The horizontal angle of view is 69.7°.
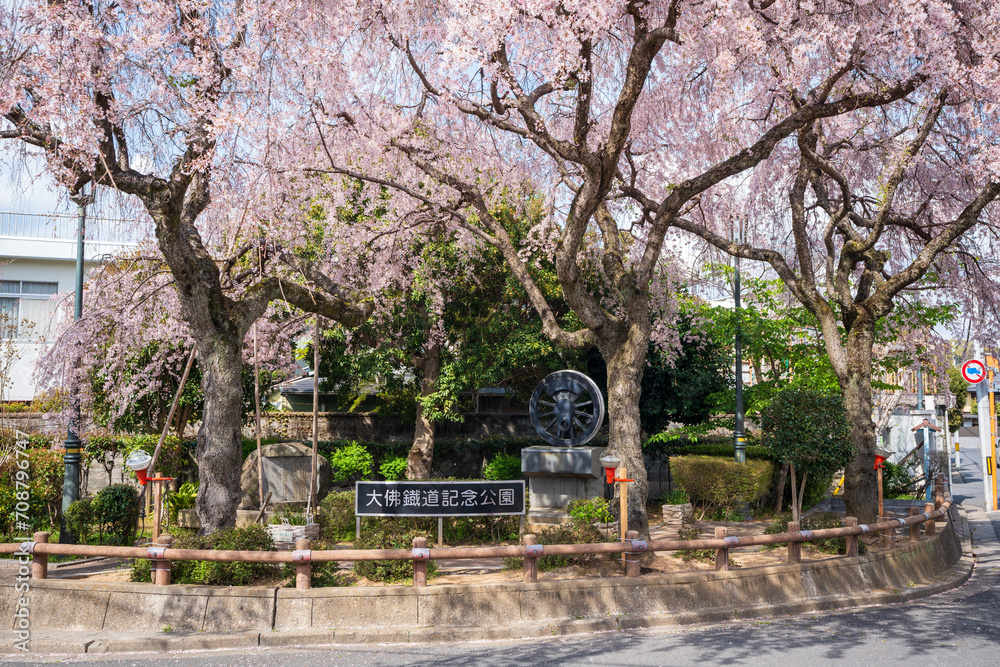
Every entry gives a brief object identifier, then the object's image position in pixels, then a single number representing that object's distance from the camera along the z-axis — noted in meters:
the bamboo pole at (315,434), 12.31
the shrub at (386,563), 9.35
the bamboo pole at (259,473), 12.25
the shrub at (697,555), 10.89
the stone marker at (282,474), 15.62
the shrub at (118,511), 12.23
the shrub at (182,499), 15.28
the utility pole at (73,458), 12.48
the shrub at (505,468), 19.08
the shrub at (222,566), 8.89
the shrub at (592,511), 11.41
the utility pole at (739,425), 16.28
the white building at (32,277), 24.47
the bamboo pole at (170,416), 10.37
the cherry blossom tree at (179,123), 9.09
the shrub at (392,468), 18.86
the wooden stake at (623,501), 9.90
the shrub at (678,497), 16.12
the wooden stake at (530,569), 9.08
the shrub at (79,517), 12.26
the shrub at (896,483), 19.38
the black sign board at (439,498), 10.68
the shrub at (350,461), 17.92
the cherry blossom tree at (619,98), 10.51
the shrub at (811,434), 12.86
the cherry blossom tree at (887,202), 11.93
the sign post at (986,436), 19.34
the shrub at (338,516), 12.71
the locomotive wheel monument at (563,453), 13.80
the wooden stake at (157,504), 9.62
